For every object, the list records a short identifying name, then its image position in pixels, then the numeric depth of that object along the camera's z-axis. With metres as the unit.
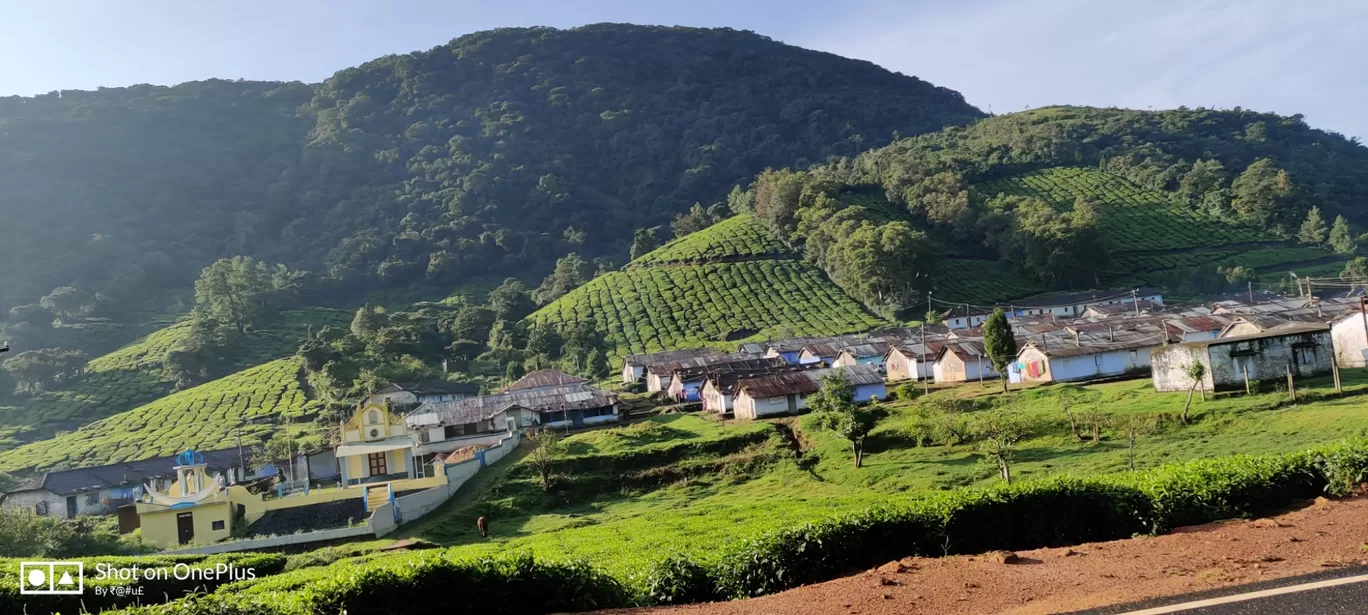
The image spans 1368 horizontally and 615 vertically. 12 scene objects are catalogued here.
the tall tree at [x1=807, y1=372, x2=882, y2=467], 34.28
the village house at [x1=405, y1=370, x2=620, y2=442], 51.94
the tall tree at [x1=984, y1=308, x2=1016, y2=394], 46.72
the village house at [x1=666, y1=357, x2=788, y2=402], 57.81
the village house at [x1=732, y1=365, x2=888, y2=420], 46.72
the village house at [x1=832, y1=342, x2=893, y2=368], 61.16
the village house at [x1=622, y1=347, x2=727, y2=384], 69.81
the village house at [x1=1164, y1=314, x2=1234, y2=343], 51.09
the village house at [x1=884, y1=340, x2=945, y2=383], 56.12
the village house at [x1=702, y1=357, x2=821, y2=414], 50.03
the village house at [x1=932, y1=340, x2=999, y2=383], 52.05
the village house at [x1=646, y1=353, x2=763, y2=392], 63.78
